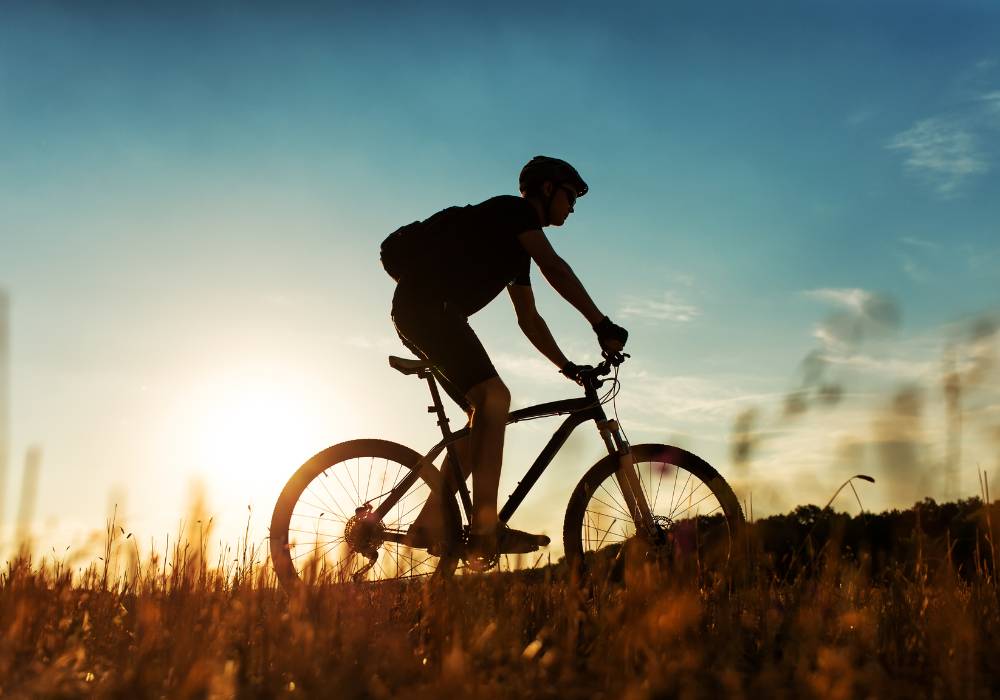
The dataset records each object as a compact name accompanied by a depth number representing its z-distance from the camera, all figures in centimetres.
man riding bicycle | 501
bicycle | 515
